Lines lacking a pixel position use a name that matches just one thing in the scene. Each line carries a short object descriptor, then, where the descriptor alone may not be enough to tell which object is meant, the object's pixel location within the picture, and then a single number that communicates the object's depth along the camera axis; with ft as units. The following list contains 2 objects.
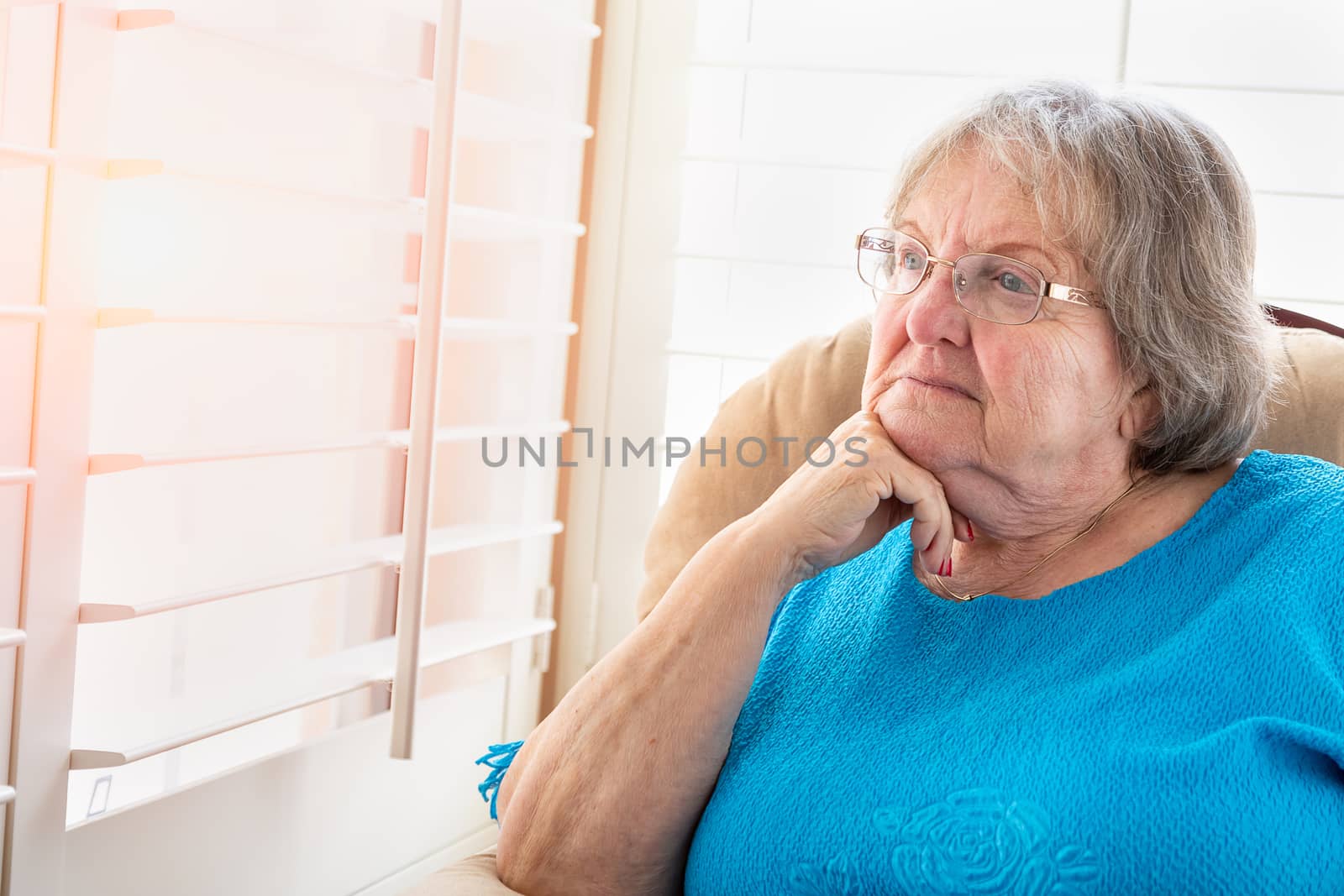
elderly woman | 3.66
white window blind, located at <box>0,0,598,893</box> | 4.21
